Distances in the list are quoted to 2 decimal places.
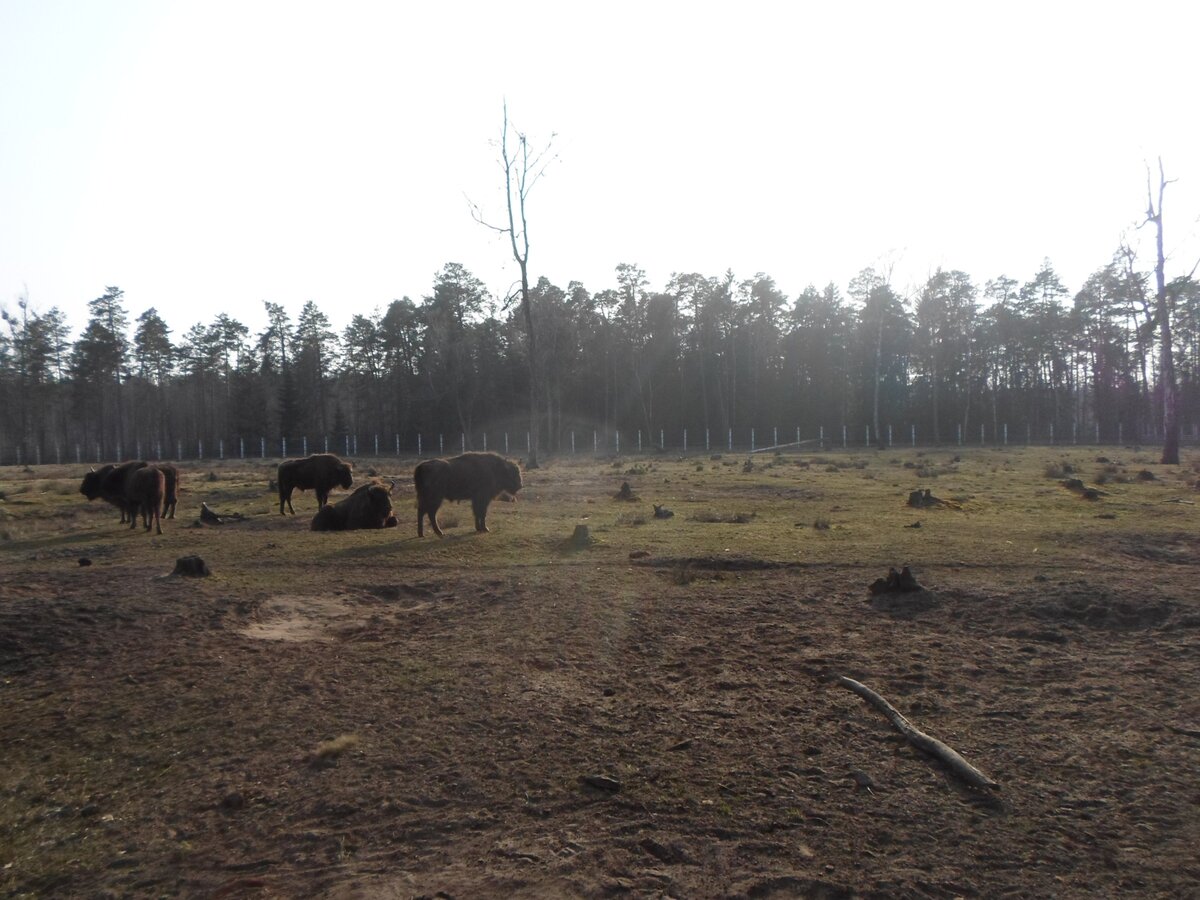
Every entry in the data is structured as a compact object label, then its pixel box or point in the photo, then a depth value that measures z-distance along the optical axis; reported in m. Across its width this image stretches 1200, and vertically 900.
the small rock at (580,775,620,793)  5.13
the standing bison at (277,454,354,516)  21.41
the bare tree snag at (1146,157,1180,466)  30.30
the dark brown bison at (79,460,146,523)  18.84
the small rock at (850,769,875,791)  5.15
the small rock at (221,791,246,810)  5.11
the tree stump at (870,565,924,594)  9.46
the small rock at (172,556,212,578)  11.35
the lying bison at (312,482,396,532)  17.34
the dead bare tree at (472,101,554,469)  35.34
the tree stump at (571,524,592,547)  13.55
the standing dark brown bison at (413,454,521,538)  15.77
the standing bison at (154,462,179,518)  18.75
